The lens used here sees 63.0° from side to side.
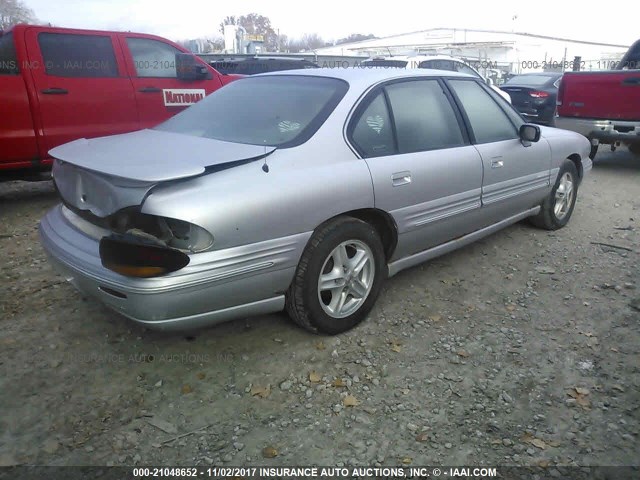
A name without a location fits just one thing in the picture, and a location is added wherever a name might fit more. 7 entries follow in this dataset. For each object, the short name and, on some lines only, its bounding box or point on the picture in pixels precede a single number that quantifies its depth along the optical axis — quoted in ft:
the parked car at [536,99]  38.45
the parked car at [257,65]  36.11
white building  133.69
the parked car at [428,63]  41.06
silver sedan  7.79
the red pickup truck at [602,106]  24.36
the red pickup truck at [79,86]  17.17
